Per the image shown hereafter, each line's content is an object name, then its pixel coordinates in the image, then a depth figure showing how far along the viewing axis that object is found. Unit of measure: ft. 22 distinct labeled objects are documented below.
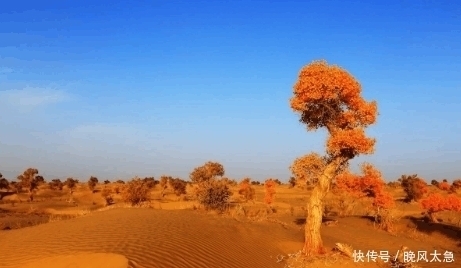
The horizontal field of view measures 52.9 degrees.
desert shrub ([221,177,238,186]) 109.94
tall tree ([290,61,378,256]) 45.06
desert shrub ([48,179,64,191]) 205.59
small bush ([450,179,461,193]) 193.73
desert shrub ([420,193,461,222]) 92.63
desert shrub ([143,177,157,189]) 203.45
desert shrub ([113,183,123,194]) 187.60
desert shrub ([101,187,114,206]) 148.54
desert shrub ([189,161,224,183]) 139.13
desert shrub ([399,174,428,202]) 155.53
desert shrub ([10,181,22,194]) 181.48
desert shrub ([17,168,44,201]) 174.09
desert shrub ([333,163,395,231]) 79.92
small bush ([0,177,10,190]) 190.17
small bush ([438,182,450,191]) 200.56
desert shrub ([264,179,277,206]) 136.67
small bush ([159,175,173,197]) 206.79
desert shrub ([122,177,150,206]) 125.08
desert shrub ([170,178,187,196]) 182.91
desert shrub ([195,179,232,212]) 98.48
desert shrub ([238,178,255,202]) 161.58
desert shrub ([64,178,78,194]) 204.33
